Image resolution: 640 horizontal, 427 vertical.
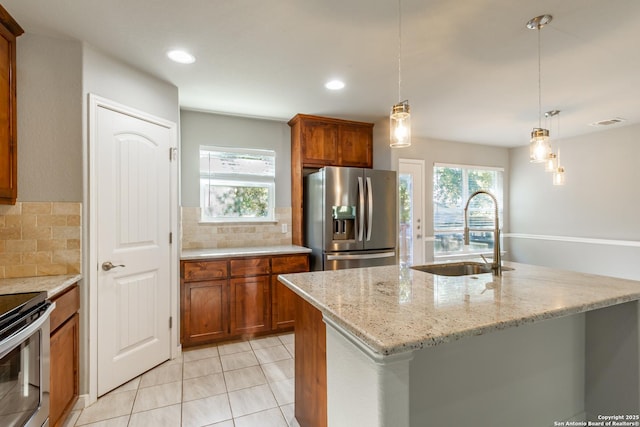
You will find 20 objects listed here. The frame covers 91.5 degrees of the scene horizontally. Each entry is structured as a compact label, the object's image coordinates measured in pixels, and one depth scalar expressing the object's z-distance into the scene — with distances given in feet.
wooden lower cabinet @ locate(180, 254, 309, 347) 9.66
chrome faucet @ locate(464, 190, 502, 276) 5.66
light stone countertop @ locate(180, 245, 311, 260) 9.78
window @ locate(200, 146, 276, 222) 11.81
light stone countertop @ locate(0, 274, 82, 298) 5.44
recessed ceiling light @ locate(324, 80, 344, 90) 9.00
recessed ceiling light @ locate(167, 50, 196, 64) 7.29
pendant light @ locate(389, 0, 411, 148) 5.09
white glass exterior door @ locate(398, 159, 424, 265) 15.23
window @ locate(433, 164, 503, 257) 16.46
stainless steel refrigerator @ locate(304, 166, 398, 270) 10.91
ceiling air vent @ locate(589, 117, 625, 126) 12.69
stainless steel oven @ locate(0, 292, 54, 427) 4.18
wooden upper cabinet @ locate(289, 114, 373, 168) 12.09
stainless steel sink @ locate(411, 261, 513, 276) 6.86
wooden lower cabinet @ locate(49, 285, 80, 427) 5.60
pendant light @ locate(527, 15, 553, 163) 6.99
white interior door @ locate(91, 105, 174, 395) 7.19
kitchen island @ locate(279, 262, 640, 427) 3.14
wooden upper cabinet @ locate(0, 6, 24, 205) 5.98
